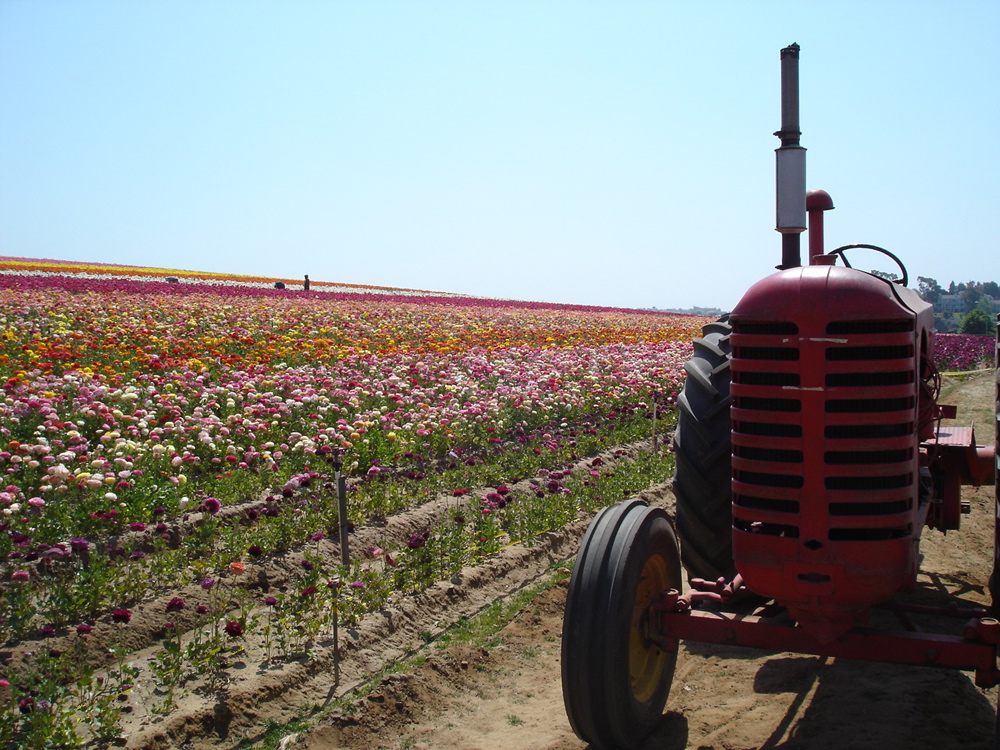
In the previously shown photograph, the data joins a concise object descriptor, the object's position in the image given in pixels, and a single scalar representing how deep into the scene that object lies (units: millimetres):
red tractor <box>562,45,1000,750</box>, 2939
